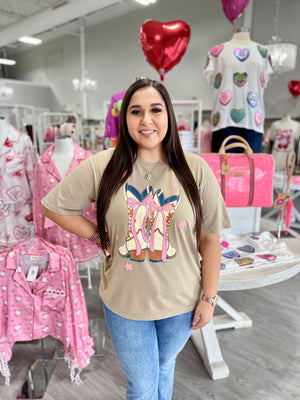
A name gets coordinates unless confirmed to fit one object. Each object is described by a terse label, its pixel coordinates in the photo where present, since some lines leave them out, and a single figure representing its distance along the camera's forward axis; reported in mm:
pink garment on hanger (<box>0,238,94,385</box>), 1623
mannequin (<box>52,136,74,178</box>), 1935
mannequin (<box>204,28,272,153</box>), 2664
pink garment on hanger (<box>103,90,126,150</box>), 2373
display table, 1478
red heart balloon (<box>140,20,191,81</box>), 2727
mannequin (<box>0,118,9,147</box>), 1951
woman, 1016
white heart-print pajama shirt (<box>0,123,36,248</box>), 1978
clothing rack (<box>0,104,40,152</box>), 4370
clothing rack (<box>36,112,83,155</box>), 5477
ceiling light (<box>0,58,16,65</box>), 12847
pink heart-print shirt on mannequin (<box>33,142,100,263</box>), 1879
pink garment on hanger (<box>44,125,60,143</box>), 5496
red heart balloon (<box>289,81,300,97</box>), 6220
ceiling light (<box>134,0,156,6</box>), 7295
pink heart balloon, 2775
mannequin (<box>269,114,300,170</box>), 5223
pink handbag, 1902
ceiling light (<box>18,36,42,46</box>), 10281
